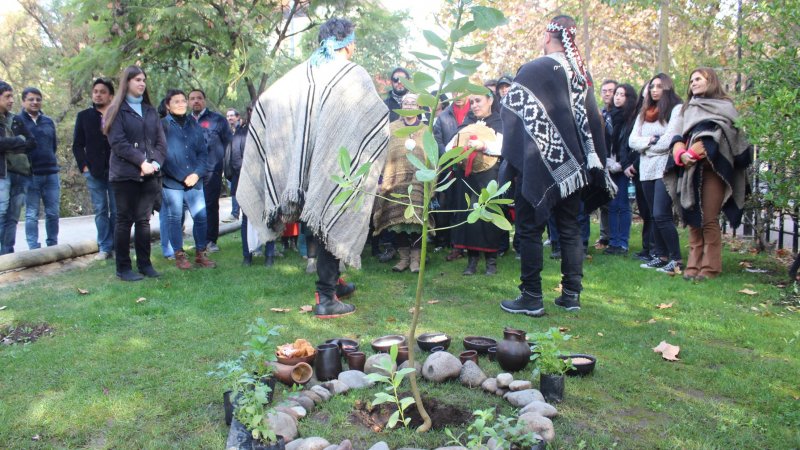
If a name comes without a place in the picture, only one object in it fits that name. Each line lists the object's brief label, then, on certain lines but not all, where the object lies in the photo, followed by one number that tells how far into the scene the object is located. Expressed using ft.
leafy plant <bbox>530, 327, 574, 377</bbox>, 9.53
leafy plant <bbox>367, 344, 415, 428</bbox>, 7.96
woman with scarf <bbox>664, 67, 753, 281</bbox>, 17.94
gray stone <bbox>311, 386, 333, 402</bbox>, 9.59
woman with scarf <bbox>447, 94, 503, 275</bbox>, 19.22
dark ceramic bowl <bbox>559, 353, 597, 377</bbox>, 10.56
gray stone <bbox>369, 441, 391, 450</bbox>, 7.61
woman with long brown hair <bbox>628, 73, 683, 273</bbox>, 19.85
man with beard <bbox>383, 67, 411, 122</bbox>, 23.95
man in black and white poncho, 14.15
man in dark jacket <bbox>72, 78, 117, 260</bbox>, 21.50
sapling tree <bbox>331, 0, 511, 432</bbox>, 6.98
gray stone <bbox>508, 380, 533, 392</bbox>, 9.64
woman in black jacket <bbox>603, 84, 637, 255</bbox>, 22.94
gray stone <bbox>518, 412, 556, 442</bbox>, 8.02
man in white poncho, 14.25
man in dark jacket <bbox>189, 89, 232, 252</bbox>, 24.52
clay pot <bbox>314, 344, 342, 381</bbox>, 10.38
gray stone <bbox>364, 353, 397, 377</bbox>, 10.38
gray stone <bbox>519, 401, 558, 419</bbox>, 8.75
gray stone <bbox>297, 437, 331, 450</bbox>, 7.80
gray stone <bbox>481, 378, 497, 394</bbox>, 9.81
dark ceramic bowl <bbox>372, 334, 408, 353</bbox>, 11.51
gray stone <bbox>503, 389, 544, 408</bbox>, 9.25
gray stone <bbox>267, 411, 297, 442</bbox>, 8.14
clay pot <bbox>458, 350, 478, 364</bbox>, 10.75
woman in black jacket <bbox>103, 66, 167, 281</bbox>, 18.69
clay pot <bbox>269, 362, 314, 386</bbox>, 10.03
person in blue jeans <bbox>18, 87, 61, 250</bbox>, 23.32
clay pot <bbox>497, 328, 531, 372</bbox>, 10.61
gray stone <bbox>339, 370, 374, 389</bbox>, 10.07
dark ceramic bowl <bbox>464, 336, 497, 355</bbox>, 11.49
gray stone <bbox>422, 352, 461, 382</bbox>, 10.16
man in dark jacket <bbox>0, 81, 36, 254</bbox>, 21.62
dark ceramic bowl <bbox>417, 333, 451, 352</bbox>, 11.69
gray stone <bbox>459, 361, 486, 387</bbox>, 10.07
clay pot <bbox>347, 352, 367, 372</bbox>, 10.69
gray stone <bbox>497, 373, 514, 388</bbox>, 9.77
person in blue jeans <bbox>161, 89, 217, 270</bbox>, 21.43
